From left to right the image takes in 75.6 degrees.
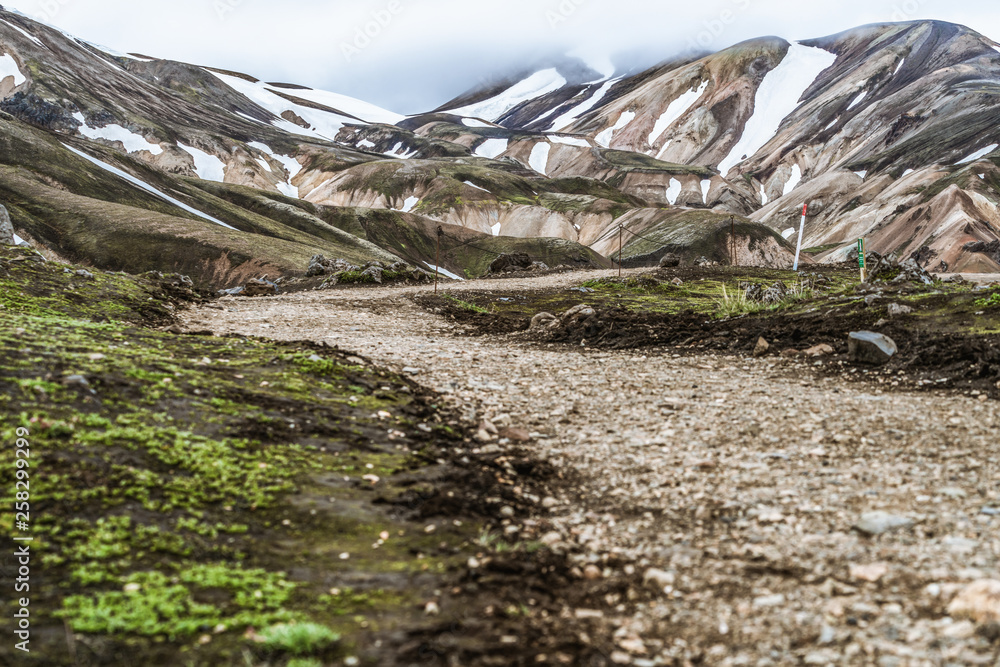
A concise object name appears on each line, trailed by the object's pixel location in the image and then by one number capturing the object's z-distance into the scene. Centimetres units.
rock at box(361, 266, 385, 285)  2962
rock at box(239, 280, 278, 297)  2680
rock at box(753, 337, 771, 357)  1331
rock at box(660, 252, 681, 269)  3809
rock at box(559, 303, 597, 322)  1691
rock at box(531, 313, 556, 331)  1712
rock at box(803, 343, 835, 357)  1234
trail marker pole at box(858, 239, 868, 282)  1816
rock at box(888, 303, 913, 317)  1389
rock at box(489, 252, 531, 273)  4081
